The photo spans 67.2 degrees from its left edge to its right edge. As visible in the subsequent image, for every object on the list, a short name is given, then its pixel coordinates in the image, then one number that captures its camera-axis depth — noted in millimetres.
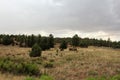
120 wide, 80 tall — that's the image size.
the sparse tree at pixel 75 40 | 30985
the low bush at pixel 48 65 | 10665
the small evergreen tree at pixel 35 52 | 16613
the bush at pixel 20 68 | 7331
